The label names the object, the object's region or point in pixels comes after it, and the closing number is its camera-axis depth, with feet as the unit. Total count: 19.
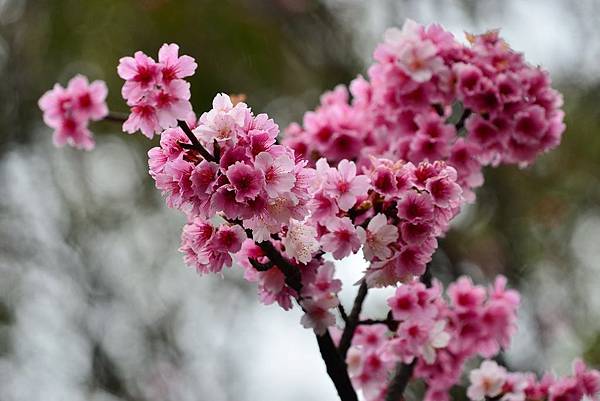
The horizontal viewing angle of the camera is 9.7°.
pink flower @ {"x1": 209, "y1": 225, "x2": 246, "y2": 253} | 6.08
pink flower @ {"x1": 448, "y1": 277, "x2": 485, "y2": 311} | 6.73
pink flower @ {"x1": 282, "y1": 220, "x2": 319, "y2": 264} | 6.12
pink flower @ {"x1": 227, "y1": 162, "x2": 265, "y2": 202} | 5.98
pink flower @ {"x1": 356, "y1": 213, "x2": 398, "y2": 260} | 6.13
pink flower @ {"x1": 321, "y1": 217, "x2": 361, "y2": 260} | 6.13
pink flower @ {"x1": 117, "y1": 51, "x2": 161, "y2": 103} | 6.13
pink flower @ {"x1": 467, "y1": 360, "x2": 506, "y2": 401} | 6.56
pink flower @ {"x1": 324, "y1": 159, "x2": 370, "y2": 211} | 6.15
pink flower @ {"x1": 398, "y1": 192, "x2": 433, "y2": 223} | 6.13
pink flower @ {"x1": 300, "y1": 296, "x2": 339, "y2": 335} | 6.16
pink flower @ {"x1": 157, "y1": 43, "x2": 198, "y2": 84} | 6.13
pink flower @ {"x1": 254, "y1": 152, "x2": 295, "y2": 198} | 6.00
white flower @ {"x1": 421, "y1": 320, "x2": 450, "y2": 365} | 6.43
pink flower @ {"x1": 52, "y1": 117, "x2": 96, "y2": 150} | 6.81
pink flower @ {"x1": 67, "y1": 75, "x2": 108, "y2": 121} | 6.82
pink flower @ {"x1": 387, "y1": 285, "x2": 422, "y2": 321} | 6.35
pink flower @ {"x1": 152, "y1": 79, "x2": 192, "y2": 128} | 6.10
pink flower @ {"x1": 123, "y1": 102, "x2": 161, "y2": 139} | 6.13
